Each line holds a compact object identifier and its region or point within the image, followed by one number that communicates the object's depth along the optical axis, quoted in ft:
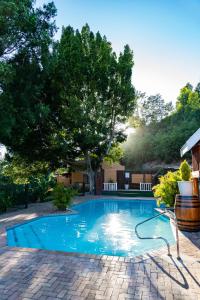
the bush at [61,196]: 36.88
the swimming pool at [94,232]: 22.26
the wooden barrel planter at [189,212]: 20.54
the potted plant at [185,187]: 21.97
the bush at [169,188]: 29.04
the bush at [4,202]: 34.96
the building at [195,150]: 22.92
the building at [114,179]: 65.22
